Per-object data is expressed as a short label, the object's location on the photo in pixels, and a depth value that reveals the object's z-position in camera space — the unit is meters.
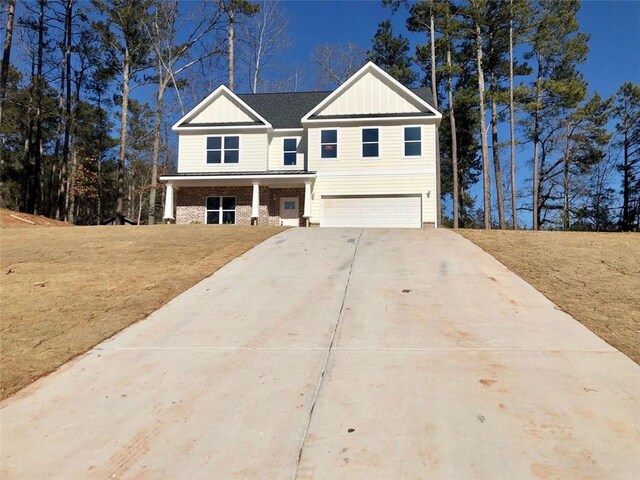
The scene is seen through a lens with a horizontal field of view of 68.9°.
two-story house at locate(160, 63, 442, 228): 20.14
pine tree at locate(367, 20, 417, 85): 34.81
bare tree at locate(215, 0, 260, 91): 29.53
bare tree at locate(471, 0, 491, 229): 27.83
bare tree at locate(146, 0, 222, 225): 30.20
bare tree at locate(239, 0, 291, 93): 34.47
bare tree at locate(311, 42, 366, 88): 35.09
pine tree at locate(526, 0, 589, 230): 28.70
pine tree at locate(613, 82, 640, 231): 35.59
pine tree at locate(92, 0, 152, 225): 28.94
